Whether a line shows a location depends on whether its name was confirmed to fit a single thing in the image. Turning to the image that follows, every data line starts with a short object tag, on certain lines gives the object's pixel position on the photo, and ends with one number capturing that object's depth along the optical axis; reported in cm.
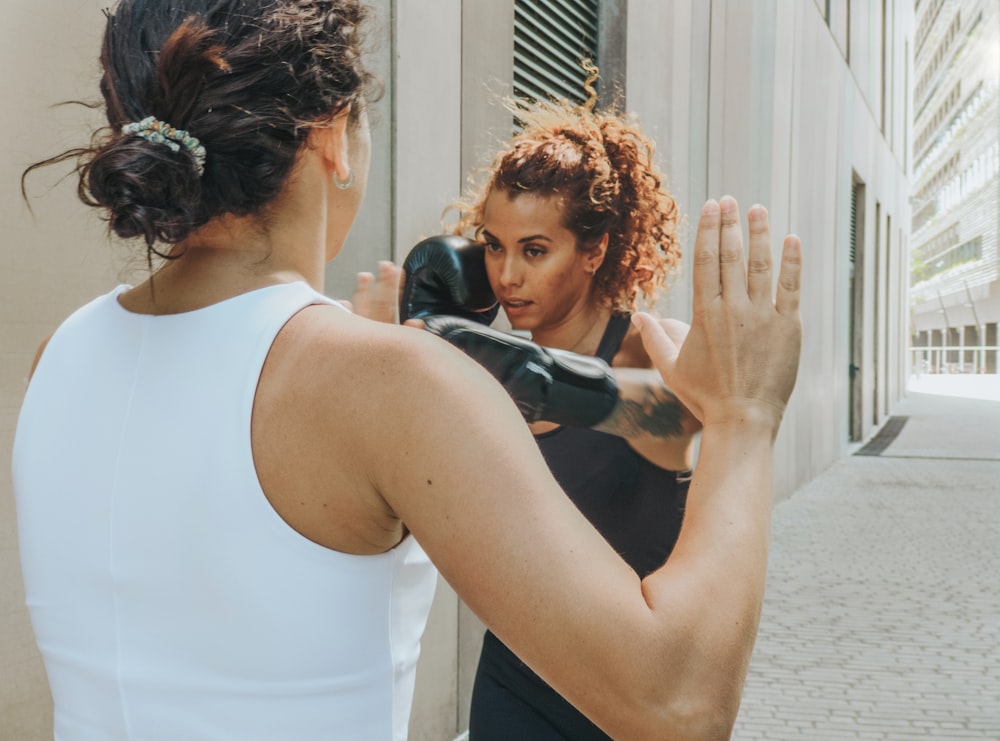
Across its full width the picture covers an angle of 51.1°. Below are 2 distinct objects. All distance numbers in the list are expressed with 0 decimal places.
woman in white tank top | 93
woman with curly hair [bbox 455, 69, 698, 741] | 237
